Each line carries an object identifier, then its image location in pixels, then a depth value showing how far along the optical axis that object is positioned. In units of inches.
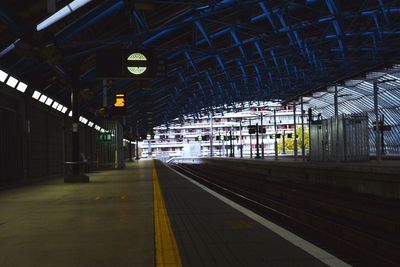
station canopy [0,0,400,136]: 684.1
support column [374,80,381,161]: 1148.4
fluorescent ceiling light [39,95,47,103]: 1000.1
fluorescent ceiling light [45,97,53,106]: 1052.7
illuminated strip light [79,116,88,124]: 1486.8
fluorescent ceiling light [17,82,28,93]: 846.8
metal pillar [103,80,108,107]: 1236.2
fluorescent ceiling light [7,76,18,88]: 792.1
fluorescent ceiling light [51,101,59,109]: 1113.6
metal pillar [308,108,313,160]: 1456.7
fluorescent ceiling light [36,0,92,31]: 726.0
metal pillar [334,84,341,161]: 1235.1
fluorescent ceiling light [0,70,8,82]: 753.1
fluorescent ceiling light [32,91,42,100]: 947.6
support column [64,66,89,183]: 938.1
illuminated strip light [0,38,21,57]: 695.4
